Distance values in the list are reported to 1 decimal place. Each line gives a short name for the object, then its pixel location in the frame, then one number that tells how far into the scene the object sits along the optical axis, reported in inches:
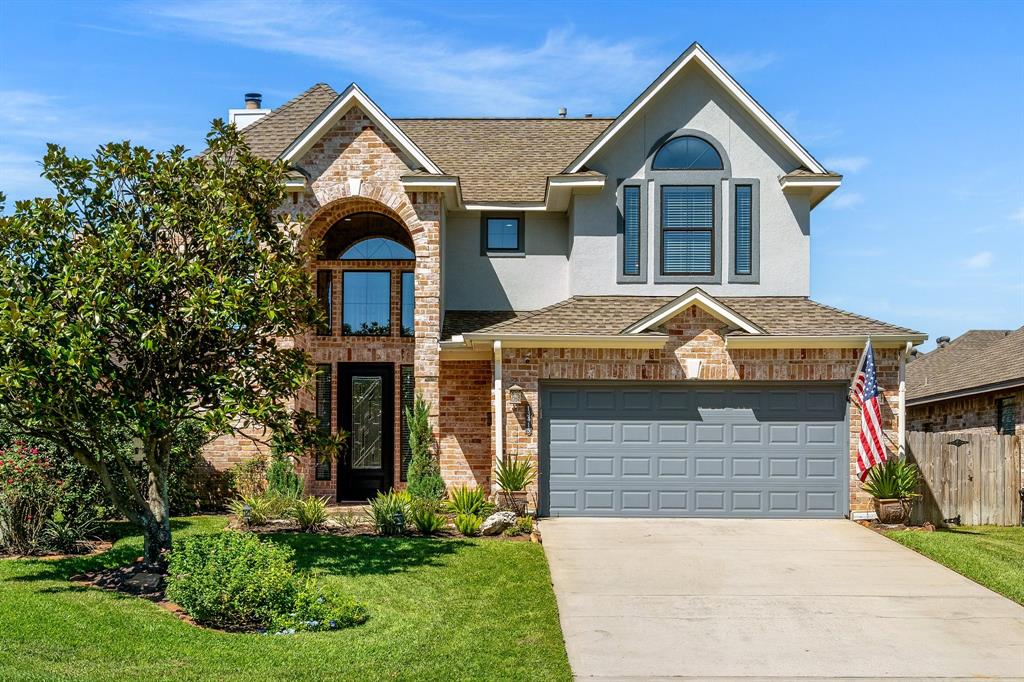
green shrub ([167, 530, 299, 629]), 380.5
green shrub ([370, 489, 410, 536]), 577.9
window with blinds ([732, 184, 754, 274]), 741.9
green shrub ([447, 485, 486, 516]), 610.2
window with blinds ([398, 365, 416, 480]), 762.8
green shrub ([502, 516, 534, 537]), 581.0
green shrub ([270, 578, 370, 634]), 377.4
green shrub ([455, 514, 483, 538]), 574.6
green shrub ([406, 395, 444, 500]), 660.7
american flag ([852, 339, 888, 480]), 636.1
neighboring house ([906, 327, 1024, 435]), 803.4
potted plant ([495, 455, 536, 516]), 636.1
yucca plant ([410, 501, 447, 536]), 575.5
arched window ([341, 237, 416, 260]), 785.6
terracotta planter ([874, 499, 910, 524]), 628.4
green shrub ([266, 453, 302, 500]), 672.4
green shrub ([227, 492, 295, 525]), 605.6
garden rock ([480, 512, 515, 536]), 577.9
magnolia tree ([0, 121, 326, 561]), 427.5
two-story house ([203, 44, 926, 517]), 666.8
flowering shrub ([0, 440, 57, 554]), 518.0
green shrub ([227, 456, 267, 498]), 702.5
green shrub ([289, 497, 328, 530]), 593.3
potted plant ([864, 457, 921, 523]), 628.7
